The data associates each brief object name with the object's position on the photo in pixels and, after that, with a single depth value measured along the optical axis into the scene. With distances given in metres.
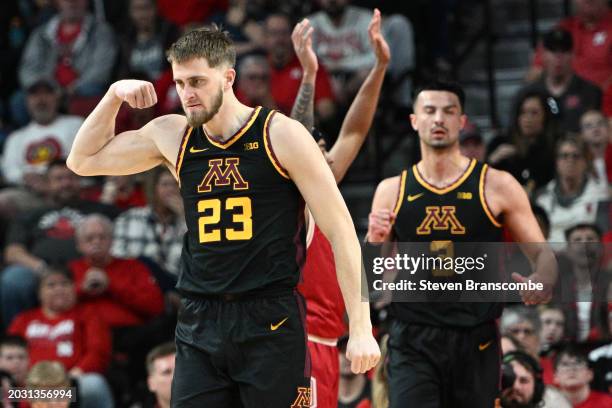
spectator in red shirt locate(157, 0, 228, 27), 21.35
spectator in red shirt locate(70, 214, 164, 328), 16.66
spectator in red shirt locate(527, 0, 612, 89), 19.02
